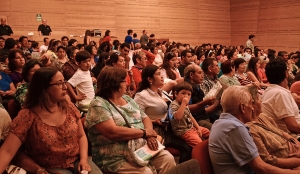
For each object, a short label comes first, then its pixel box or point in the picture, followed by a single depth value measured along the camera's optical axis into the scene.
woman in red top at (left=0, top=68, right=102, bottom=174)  1.92
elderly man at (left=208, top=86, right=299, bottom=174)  1.91
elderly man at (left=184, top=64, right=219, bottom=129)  3.49
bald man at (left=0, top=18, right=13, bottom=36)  8.77
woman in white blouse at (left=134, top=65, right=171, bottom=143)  3.03
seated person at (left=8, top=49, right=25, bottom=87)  3.87
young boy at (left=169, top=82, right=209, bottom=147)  2.88
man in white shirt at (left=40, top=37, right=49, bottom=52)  9.19
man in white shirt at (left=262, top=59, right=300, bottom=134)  2.77
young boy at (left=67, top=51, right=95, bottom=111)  3.75
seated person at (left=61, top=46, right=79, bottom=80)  4.41
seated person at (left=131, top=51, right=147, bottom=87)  4.86
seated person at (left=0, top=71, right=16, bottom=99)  3.90
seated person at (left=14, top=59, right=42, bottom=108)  2.75
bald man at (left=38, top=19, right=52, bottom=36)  9.98
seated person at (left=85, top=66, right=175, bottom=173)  2.21
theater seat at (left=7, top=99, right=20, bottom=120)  2.71
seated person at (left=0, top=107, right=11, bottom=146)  2.03
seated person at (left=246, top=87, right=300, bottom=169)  2.10
